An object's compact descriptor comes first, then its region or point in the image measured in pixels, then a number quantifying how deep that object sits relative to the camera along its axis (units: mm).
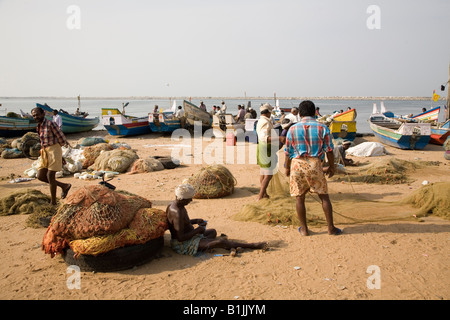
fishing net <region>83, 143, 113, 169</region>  10953
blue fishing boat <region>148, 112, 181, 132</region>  19969
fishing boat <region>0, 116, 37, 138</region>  19297
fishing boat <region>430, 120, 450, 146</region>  14570
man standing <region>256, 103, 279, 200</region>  6250
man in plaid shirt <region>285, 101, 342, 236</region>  4648
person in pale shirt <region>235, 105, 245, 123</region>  19000
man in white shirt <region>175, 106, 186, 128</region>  20562
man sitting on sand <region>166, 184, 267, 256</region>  4258
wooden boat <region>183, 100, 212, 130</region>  20261
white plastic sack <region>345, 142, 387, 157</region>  12523
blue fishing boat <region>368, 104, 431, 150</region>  13750
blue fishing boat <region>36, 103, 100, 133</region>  20156
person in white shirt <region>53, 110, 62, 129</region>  17156
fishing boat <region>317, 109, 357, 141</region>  15148
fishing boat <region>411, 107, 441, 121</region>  18272
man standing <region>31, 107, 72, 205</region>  6297
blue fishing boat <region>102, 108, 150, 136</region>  18859
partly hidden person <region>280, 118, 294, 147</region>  6173
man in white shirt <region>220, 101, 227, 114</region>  20312
